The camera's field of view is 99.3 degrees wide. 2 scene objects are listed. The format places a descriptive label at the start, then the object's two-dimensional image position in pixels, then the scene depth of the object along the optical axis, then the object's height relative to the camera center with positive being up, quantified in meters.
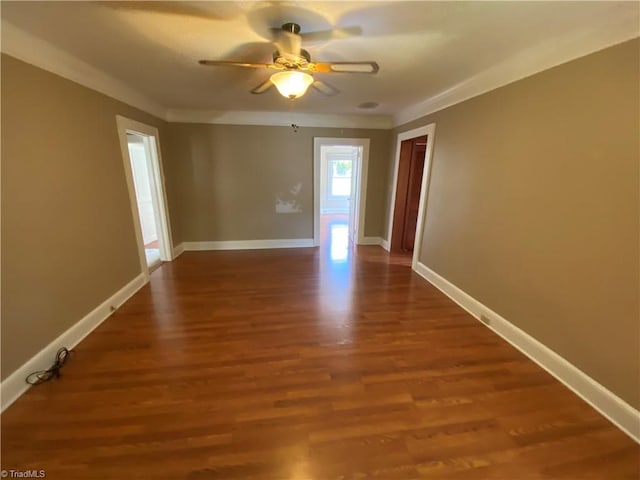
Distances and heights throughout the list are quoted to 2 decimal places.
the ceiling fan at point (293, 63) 1.70 +0.68
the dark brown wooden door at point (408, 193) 4.37 -0.31
